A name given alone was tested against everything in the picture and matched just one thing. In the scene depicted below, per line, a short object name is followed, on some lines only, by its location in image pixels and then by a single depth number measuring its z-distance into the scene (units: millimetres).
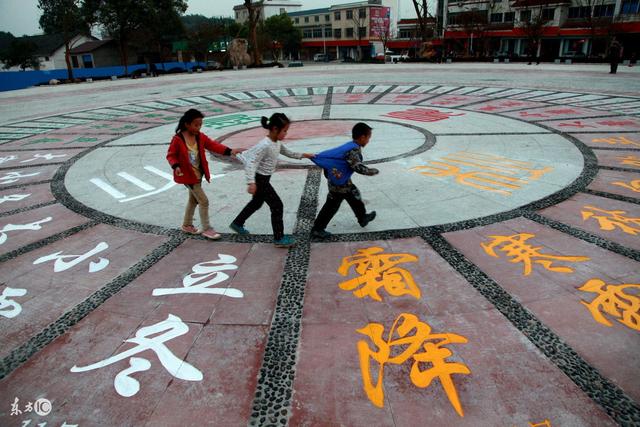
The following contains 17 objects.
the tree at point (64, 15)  35406
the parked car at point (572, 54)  42006
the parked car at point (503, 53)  49691
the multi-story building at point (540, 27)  39694
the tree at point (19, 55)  51250
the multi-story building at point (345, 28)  70312
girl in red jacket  4652
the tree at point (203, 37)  53062
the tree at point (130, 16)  39034
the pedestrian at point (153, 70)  35097
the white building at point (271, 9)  92562
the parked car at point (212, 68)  37306
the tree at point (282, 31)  68438
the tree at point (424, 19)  40406
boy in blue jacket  4426
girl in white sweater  4414
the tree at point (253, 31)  35438
